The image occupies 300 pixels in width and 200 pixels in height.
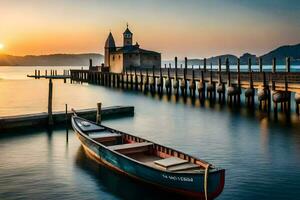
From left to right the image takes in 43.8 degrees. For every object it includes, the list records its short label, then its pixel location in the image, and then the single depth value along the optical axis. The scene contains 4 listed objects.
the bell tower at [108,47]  91.94
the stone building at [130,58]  81.44
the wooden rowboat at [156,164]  14.45
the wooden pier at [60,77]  115.02
